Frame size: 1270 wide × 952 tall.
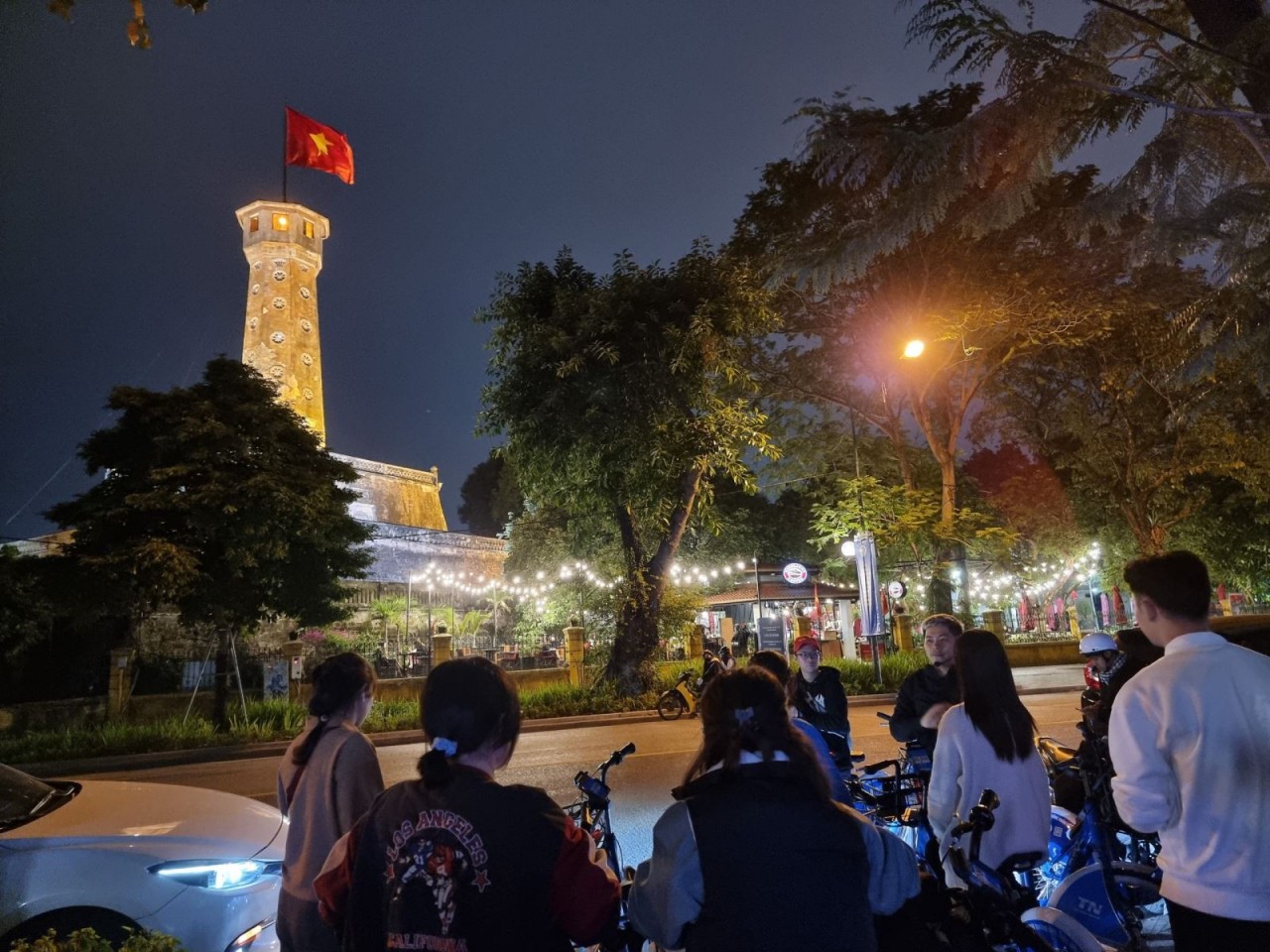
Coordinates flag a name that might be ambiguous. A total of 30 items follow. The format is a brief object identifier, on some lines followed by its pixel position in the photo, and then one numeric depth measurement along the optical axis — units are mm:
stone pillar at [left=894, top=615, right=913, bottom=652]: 26406
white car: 3463
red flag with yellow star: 36562
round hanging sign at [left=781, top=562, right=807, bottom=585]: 23031
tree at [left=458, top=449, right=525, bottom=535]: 59881
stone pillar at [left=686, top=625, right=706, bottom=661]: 23266
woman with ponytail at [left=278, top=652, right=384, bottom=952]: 2676
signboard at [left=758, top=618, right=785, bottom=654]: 20344
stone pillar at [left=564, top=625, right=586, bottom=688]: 21422
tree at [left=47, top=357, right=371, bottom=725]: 15273
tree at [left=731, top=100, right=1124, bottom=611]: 19156
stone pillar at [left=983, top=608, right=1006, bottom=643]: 28094
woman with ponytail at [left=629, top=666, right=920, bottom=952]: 1798
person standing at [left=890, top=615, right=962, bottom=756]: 4590
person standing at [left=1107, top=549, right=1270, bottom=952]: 2125
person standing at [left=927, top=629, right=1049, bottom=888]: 3246
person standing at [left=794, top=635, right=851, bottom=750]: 5535
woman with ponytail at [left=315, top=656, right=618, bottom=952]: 1859
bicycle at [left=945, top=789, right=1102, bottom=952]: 2402
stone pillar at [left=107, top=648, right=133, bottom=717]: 17391
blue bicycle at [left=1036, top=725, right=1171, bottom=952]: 3426
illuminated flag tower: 41875
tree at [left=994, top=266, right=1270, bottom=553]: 19750
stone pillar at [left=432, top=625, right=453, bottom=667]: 21125
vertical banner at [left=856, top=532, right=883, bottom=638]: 18266
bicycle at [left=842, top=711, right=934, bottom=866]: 4039
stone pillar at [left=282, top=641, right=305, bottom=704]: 19625
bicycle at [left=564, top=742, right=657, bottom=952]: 3184
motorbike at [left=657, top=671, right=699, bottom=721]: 16188
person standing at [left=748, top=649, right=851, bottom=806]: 3250
